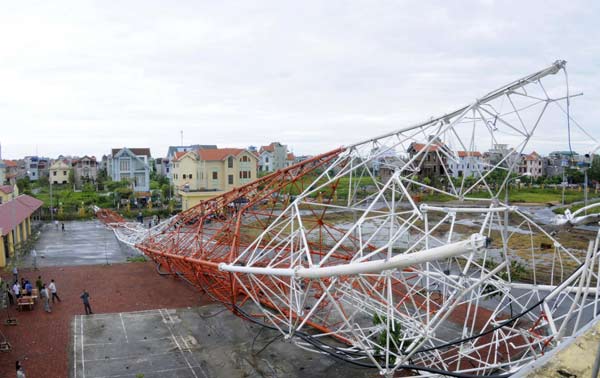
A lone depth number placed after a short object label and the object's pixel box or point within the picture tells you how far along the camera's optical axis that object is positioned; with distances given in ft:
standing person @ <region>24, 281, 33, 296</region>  67.50
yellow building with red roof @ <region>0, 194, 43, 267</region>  90.22
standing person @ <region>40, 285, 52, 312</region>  64.69
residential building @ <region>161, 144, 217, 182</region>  304.67
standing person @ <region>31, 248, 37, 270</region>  87.94
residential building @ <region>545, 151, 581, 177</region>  291.85
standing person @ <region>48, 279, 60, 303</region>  68.18
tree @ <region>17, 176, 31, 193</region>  221.17
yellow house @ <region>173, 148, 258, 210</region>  187.73
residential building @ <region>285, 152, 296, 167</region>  331.32
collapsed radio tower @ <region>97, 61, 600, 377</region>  33.45
